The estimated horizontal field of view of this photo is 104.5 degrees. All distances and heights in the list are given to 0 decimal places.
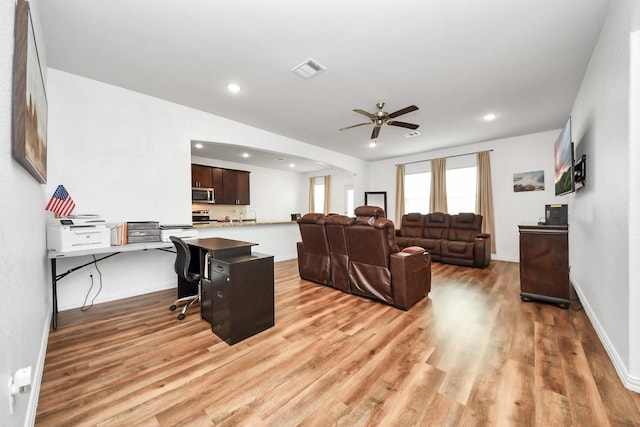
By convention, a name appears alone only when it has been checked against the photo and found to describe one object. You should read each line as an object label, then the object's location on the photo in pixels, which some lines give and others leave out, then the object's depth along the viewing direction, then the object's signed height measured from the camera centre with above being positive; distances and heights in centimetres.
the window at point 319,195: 970 +68
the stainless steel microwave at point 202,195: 672 +51
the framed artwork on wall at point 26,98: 115 +63
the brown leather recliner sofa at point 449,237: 509 -62
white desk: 245 -39
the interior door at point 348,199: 894 +46
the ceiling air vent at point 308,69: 275 +166
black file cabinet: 226 -80
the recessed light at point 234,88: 327 +169
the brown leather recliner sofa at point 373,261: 299 -65
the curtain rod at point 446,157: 623 +142
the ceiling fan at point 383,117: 349 +141
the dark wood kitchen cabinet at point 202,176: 682 +104
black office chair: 276 -60
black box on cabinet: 303 -7
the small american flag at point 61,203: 282 +14
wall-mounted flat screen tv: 280 +60
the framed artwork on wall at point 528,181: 534 +63
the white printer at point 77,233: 250 -20
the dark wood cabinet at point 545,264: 287 -65
